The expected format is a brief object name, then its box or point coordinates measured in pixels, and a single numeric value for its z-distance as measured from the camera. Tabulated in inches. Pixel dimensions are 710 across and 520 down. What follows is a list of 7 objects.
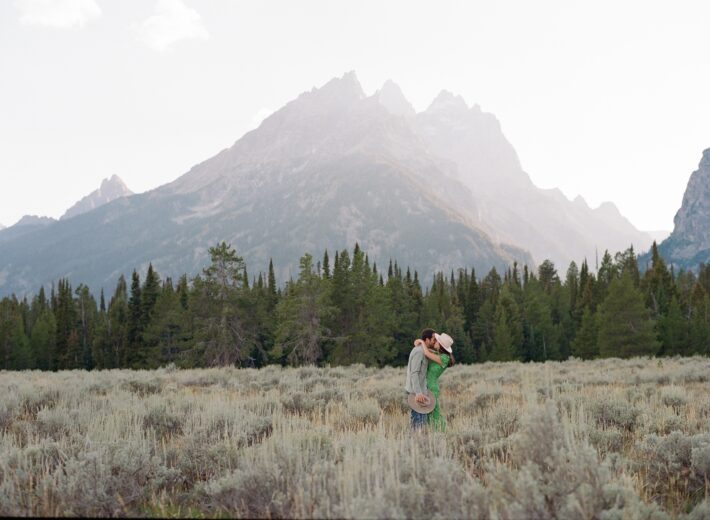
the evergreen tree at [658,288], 2269.9
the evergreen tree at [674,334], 1962.4
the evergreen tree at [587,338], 2143.7
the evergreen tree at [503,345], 2315.5
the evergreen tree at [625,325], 1793.8
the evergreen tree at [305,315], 1920.5
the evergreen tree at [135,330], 2294.8
